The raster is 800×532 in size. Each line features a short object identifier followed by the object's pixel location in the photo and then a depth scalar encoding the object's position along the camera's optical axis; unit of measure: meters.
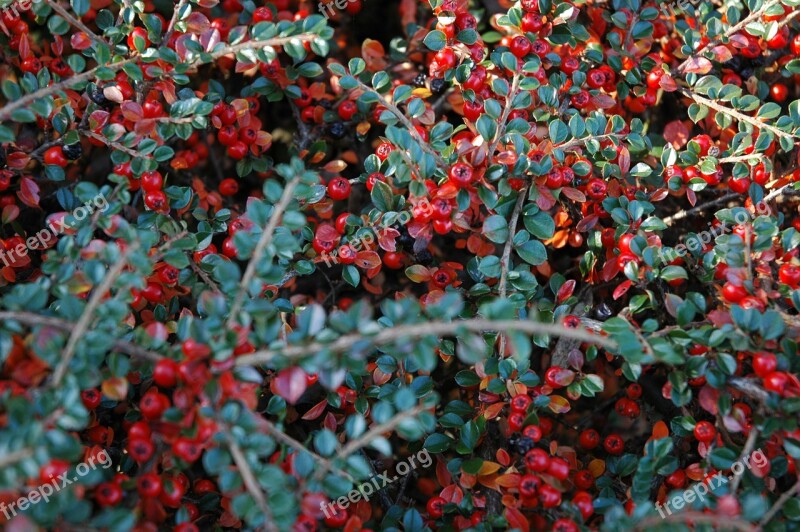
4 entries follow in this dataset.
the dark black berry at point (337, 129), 0.66
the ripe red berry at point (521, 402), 0.59
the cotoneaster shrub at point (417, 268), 0.55
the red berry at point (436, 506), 0.60
